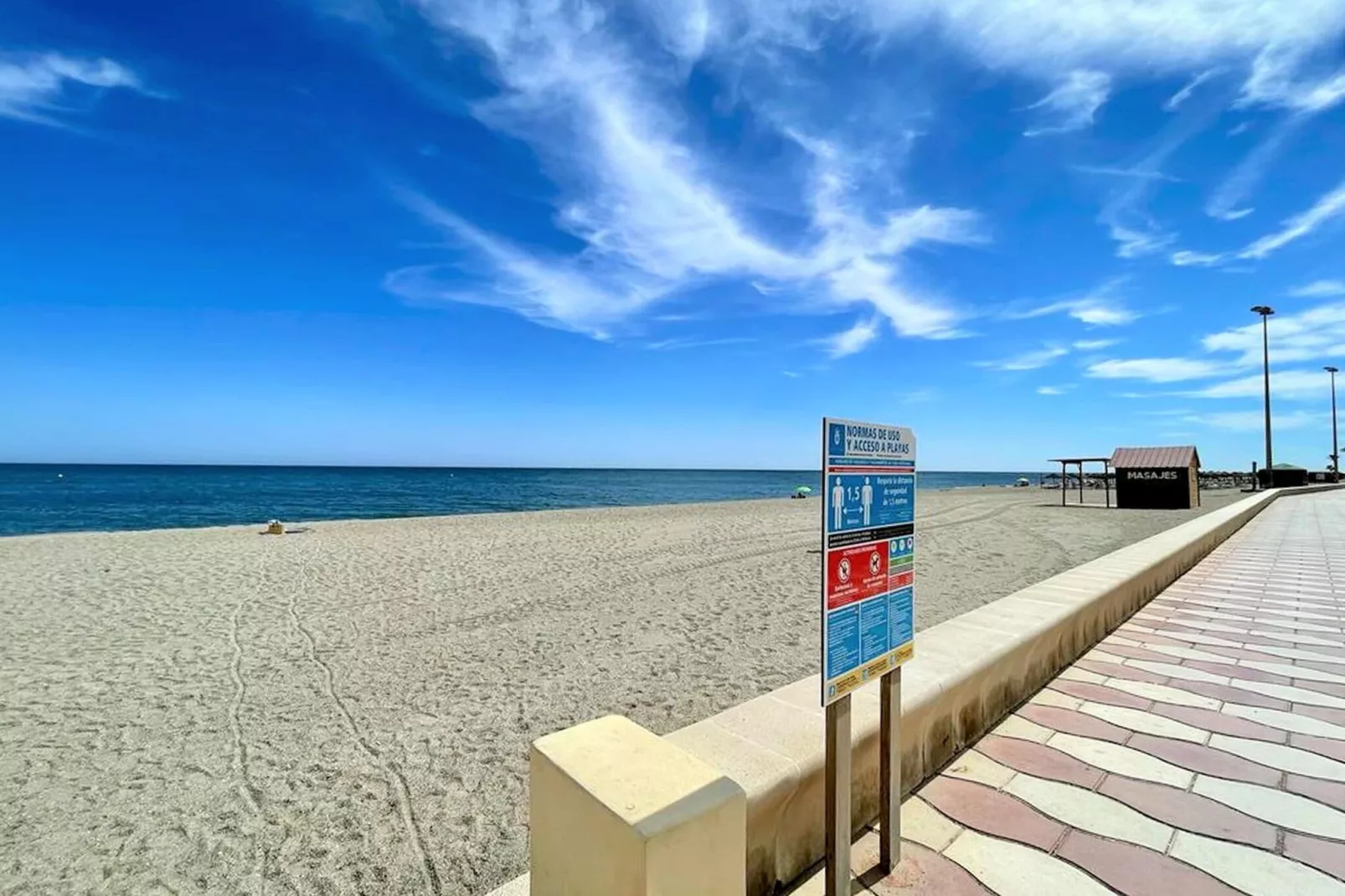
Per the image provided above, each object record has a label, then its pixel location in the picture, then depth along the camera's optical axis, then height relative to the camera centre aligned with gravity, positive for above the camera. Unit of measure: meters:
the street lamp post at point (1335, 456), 39.62 +1.34
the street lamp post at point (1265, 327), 29.73 +6.97
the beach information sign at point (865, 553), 1.69 -0.24
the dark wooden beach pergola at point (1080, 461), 24.91 +0.44
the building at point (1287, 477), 37.50 -0.19
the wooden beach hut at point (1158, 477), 20.98 -0.15
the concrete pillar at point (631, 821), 1.23 -0.73
